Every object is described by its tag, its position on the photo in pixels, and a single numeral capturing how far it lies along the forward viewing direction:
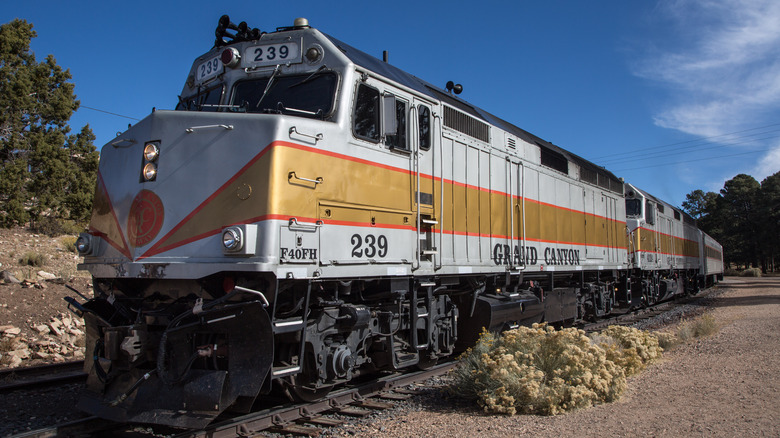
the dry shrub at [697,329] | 10.86
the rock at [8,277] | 13.64
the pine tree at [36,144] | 20.12
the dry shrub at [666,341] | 9.95
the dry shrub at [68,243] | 20.77
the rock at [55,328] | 10.69
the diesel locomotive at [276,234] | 4.79
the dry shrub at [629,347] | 7.44
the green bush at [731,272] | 63.89
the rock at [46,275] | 15.29
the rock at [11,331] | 10.04
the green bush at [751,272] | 54.12
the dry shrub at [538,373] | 5.87
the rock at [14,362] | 8.78
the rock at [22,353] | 9.16
